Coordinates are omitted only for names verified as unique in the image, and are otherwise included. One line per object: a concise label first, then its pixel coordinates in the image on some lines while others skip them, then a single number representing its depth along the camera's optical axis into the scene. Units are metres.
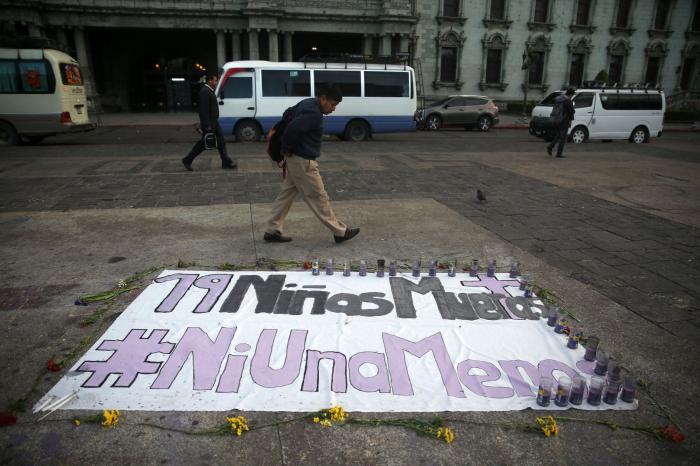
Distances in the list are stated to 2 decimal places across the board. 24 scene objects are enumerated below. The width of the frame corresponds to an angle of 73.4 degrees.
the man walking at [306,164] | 4.79
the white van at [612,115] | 16.83
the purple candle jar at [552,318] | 3.55
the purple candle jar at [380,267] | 4.44
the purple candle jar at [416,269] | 4.48
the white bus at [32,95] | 13.99
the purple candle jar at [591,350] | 3.12
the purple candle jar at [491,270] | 4.54
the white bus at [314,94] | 14.86
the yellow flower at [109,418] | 2.47
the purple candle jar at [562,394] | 2.68
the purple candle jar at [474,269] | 4.53
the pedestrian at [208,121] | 9.39
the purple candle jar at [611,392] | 2.71
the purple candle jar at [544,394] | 2.67
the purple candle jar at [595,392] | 2.70
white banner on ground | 2.71
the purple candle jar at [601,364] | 2.96
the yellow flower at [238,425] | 2.44
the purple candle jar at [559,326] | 3.47
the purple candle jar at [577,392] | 2.70
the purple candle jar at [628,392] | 2.72
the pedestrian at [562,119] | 12.04
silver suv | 21.83
